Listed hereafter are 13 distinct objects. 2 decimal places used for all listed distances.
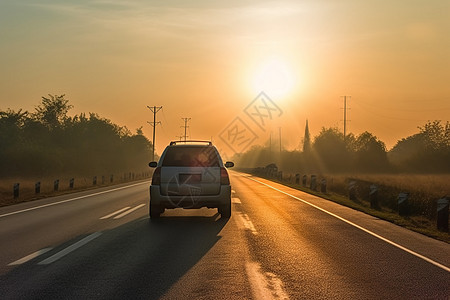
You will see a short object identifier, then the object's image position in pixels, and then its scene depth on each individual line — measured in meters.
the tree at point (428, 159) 75.62
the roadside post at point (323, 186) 28.11
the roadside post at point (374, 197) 19.30
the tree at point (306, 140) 155.75
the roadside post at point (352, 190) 23.89
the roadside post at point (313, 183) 30.48
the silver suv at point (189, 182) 12.04
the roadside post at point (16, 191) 21.84
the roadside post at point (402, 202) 15.98
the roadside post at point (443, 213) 12.73
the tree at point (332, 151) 102.62
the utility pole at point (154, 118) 79.81
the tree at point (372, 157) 90.19
